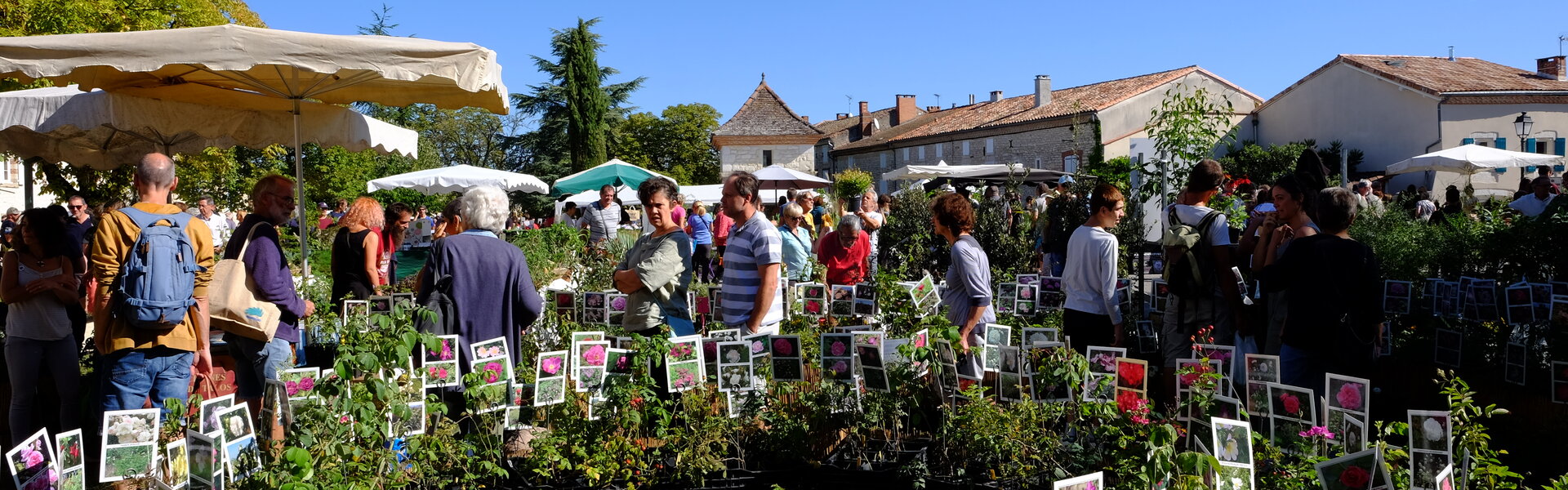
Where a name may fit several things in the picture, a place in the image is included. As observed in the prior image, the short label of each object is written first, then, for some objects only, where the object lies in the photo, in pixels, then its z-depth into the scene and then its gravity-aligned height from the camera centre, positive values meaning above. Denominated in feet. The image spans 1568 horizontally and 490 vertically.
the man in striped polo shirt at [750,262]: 14.28 -0.24
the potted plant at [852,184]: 130.30 +7.81
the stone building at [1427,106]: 92.53 +12.19
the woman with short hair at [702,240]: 31.81 +0.20
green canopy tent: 47.93 +3.34
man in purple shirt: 13.80 -0.39
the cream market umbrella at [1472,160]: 59.11 +4.33
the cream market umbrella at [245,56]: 13.46 +2.70
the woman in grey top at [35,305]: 14.62 -0.68
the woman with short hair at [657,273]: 13.93 -0.35
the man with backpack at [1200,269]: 15.51 -0.49
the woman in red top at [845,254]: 24.34 -0.25
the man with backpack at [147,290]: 11.44 -0.39
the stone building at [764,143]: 185.37 +18.59
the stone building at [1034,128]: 124.77 +15.69
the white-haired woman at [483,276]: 13.38 -0.35
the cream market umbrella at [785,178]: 62.23 +4.05
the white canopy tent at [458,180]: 50.21 +3.51
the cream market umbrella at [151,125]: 16.75 +2.32
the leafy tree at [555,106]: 165.89 +23.61
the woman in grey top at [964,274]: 15.30 -0.49
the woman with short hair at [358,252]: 19.80 -0.02
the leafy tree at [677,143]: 189.57 +19.50
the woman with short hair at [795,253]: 25.40 -0.22
